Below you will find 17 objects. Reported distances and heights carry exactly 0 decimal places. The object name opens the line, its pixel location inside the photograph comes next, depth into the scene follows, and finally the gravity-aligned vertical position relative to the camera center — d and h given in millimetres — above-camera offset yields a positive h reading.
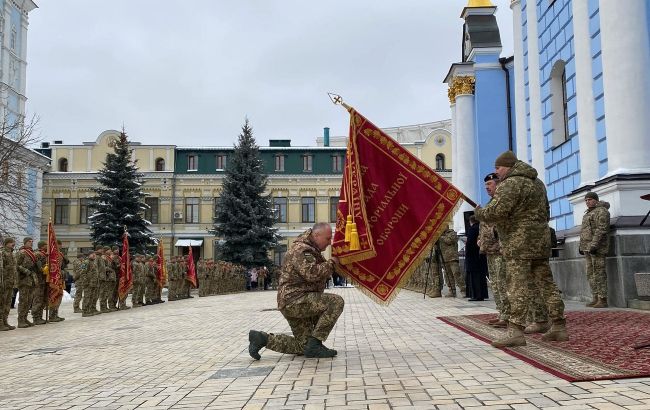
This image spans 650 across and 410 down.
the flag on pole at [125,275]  18906 -561
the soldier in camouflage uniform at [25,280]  13422 -487
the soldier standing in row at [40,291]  13852 -762
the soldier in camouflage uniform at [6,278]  12828 -421
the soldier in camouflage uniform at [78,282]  17133 -721
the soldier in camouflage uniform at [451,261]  15547 -214
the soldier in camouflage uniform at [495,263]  7273 -156
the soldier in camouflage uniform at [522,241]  6320 +114
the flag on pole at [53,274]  14016 -386
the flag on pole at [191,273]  27047 -748
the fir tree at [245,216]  38438 +2479
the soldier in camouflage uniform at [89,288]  16344 -826
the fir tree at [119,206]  35531 +3000
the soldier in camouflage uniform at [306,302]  6219 -481
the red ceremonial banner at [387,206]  6758 +542
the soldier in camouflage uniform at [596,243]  10188 +129
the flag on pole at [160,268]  23422 -461
